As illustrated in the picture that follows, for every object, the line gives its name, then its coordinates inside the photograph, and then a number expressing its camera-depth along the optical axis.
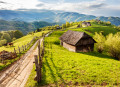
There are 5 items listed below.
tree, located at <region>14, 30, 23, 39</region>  110.24
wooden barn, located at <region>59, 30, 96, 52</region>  32.06
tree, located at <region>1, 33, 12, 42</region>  89.33
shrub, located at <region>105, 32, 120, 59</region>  28.84
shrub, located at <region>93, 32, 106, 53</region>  34.00
